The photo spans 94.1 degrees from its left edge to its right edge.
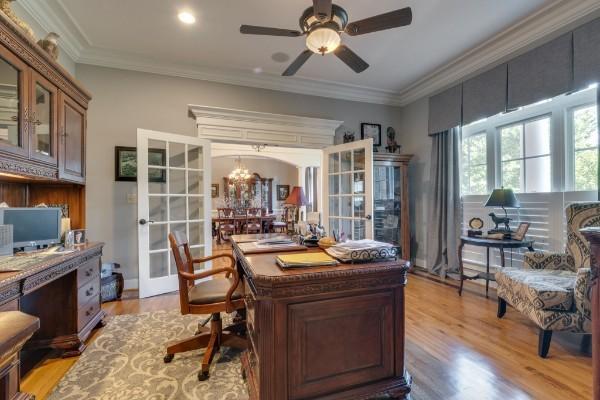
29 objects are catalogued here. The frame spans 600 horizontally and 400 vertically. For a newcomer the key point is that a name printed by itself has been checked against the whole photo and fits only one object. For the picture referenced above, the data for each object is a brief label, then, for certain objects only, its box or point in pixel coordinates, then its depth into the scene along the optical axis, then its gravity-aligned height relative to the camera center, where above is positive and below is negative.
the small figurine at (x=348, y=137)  4.33 +0.99
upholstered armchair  1.90 -0.63
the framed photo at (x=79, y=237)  2.35 -0.30
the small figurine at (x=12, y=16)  1.72 +1.18
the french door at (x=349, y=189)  3.74 +0.17
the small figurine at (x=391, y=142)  4.48 +0.95
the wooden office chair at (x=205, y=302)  1.79 -0.66
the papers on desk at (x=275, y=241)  2.02 -0.30
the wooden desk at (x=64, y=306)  1.99 -0.77
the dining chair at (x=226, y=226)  7.90 -0.72
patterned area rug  1.61 -1.10
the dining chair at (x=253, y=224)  8.05 -0.66
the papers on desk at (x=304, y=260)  1.37 -0.30
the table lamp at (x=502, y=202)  2.92 -0.02
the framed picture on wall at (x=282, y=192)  10.55 +0.35
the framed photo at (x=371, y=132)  4.45 +1.11
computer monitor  1.95 -0.17
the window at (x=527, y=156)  2.95 +0.50
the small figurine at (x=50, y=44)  2.14 +1.22
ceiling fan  1.82 +1.21
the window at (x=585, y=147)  2.56 +0.50
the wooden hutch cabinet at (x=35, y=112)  1.67 +0.64
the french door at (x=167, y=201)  3.14 +0.01
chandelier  8.97 +0.90
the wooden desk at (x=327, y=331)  1.26 -0.63
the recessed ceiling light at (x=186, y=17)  2.58 +1.74
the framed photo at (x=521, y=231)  2.84 -0.32
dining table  7.87 -0.60
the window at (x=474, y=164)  3.60 +0.48
